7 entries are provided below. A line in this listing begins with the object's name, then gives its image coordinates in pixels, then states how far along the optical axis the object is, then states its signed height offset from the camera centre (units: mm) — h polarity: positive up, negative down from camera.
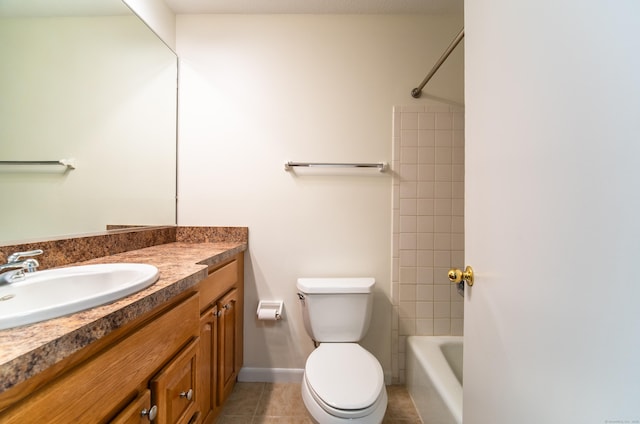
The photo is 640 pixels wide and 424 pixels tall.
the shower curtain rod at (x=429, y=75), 1124 +826
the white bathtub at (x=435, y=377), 1094 -840
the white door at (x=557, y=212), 372 +6
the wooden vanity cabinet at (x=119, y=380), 429 -373
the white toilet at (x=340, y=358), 946 -714
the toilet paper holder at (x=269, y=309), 1503 -611
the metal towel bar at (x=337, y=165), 1585 +320
